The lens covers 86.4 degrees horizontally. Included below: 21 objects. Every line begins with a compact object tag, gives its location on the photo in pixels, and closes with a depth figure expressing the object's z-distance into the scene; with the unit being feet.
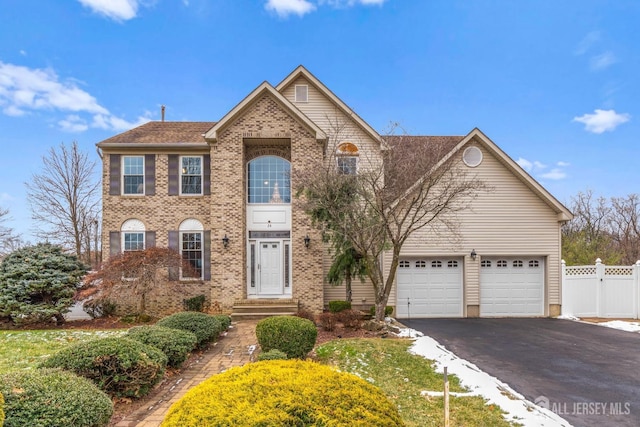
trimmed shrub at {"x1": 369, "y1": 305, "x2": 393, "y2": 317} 39.34
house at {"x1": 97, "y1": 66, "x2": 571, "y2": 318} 41.86
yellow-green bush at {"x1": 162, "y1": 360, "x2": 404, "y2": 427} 7.56
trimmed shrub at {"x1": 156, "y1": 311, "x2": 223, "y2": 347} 26.48
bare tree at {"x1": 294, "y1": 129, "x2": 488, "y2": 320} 31.73
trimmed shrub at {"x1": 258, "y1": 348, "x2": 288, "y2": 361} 19.51
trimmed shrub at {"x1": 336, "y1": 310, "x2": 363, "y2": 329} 32.89
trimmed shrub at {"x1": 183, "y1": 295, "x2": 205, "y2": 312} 40.75
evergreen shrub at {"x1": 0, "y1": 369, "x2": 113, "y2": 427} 11.03
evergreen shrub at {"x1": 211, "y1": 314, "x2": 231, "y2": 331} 31.03
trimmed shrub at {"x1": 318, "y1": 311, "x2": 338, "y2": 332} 32.35
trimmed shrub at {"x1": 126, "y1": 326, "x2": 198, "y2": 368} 21.11
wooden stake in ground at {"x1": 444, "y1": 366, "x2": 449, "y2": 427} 11.19
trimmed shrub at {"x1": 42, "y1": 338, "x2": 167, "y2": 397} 16.22
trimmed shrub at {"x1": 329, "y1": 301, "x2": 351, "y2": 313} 39.09
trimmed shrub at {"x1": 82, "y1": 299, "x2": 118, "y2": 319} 41.29
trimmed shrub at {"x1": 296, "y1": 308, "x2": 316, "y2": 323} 34.59
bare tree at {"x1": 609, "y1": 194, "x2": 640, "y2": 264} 84.96
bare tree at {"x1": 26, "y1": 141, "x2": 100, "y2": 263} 69.00
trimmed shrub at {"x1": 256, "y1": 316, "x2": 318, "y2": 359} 23.30
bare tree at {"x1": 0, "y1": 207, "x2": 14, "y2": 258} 76.43
